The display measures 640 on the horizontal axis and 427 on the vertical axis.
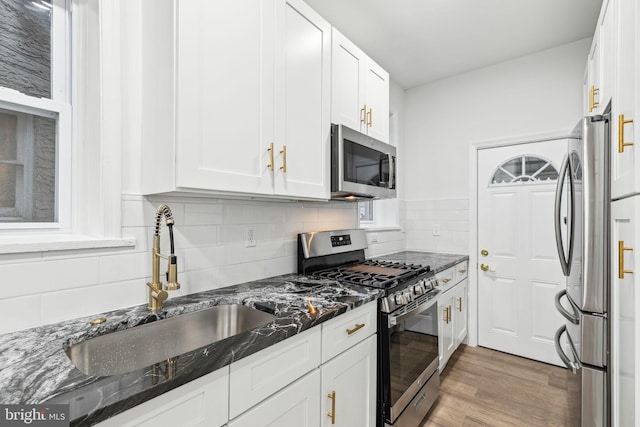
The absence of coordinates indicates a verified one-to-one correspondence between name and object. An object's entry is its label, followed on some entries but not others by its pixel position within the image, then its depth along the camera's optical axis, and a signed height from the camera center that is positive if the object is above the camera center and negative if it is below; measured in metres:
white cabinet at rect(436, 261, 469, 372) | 2.37 -0.83
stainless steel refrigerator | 1.35 -0.25
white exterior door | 2.73 -0.34
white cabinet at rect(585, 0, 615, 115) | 1.44 +0.81
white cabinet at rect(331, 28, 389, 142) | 1.89 +0.83
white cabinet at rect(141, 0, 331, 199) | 1.14 +0.49
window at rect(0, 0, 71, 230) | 1.12 +0.37
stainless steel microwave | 1.82 +0.31
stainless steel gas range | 1.59 -0.59
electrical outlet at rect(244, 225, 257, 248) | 1.74 -0.13
